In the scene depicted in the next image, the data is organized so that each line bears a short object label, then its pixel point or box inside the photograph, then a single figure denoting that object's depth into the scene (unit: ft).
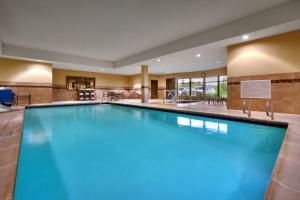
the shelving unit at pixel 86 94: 39.14
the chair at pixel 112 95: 39.75
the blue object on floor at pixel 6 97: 18.28
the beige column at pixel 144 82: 30.48
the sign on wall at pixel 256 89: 16.25
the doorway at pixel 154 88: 48.66
